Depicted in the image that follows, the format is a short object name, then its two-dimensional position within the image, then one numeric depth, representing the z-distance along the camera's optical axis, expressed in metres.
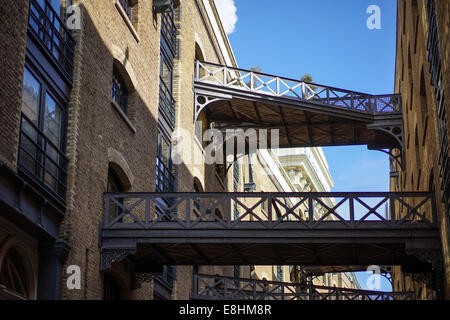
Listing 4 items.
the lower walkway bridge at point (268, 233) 16.92
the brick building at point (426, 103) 14.99
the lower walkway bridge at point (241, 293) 24.55
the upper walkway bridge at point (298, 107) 26.22
